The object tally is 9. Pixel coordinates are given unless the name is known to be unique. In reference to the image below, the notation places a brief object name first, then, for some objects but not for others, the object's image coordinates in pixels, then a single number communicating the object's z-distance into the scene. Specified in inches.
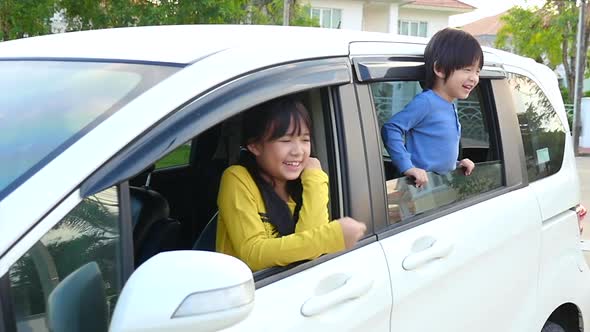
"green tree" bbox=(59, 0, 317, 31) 397.7
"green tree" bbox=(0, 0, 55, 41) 374.3
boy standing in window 97.6
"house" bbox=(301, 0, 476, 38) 1166.2
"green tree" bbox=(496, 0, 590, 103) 1028.8
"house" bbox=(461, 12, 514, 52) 2093.0
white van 51.1
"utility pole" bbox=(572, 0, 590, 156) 680.1
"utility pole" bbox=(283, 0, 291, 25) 575.5
